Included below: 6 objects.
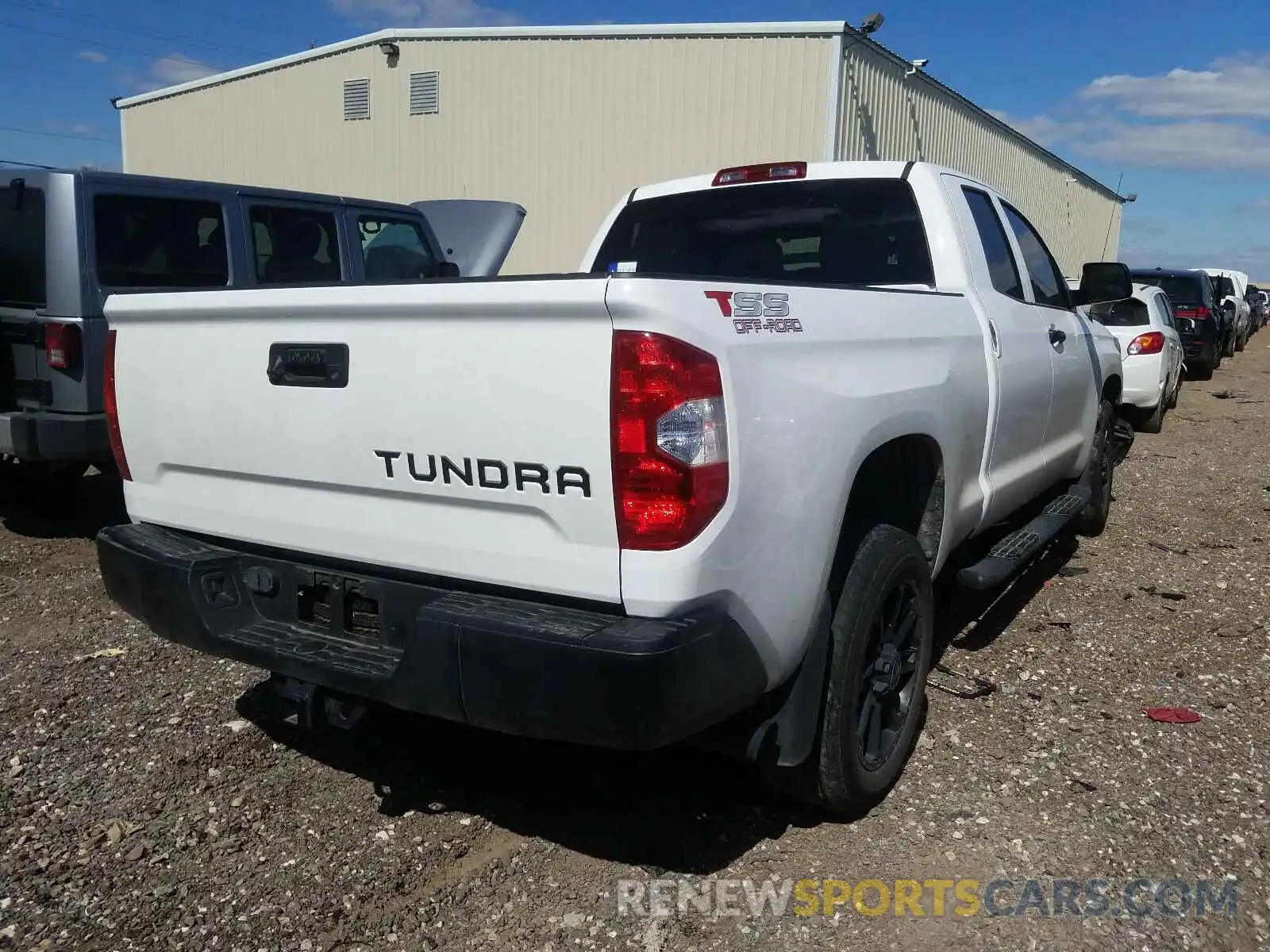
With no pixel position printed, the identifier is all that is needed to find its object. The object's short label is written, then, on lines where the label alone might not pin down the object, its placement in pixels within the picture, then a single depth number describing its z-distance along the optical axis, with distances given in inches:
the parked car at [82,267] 211.8
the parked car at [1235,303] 882.8
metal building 549.3
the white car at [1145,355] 426.0
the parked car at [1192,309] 649.6
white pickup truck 86.0
